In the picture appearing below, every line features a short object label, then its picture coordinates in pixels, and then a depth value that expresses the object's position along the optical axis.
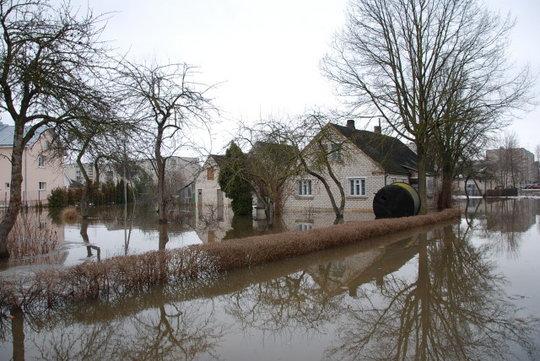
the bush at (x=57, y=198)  43.12
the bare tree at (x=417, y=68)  26.58
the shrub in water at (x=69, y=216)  27.22
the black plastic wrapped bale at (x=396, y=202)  25.94
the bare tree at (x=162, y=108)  21.92
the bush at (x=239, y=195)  32.00
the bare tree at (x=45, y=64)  10.61
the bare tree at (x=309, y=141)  23.08
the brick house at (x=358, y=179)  35.28
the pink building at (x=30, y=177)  44.56
